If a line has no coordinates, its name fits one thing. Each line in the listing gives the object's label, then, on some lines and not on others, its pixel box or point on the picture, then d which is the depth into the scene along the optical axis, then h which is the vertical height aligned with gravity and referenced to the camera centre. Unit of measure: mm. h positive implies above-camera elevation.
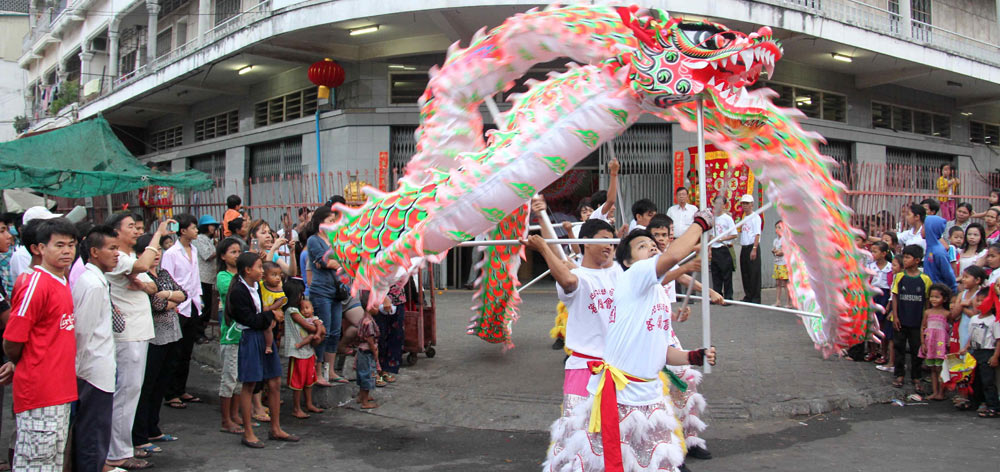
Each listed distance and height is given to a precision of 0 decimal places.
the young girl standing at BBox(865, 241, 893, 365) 6949 -277
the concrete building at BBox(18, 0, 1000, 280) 10969 +3215
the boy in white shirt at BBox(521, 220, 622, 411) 3678 -254
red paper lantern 11844 +2906
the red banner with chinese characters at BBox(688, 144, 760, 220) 10219 +1051
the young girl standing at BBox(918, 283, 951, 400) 6016 -660
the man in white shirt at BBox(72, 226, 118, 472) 3631 -550
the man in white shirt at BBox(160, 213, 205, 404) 5789 -228
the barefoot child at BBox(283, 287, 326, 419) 5227 -579
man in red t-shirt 3338 -447
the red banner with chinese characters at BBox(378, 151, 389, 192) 10569 +1296
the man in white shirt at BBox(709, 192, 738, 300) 9047 -172
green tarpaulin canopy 9406 +1228
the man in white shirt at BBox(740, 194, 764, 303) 9203 -50
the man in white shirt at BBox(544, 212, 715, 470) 3227 -602
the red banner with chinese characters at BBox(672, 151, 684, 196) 11305 +1308
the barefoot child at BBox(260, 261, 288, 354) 5051 -211
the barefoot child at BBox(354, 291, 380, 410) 5457 -797
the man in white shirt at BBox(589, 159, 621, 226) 5136 +442
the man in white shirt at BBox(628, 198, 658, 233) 5859 +338
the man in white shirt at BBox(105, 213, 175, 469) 4184 -435
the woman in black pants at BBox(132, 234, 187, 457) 4625 -641
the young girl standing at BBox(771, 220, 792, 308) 8949 -207
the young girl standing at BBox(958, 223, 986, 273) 6832 +75
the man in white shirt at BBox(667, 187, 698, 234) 8453 +444
